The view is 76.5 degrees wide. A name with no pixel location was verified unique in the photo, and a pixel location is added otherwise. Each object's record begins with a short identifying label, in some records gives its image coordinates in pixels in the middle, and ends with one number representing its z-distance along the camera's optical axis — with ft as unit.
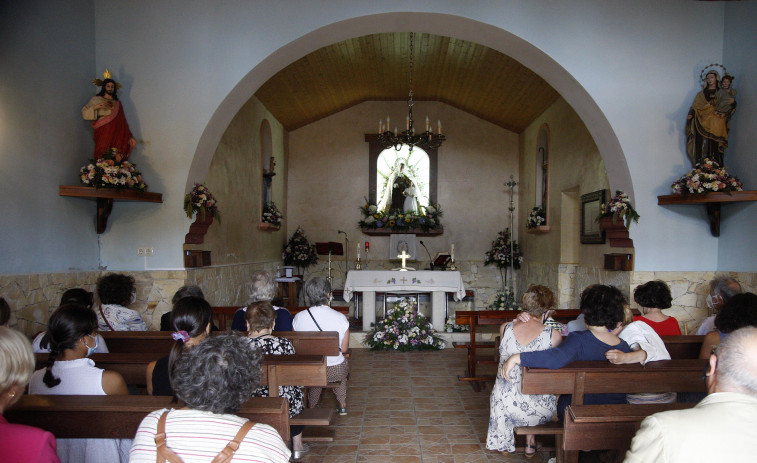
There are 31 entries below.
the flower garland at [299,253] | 32.63
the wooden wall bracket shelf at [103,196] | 13.82
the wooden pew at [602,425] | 6.41
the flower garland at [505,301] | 29.35
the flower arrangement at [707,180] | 14.30
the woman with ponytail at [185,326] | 7.45
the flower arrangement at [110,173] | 13.74
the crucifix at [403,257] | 26.12
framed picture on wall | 20.42
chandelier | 24.07
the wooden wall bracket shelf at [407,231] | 33.40
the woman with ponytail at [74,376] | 6.97
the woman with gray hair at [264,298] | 11.37
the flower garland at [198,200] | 16.03
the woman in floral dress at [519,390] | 10.04
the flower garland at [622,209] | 16.24
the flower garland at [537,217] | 28.40
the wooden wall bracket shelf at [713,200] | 14.19
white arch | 16.28
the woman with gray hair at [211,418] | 4.51
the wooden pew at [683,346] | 10.80
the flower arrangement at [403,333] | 21.66
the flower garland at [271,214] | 28.43
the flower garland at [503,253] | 32.71
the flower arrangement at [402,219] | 32.40
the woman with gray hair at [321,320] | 12.17
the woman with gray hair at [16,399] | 4.18
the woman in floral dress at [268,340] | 9.27
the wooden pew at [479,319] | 15.69
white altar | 24.54
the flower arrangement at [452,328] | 23.88
